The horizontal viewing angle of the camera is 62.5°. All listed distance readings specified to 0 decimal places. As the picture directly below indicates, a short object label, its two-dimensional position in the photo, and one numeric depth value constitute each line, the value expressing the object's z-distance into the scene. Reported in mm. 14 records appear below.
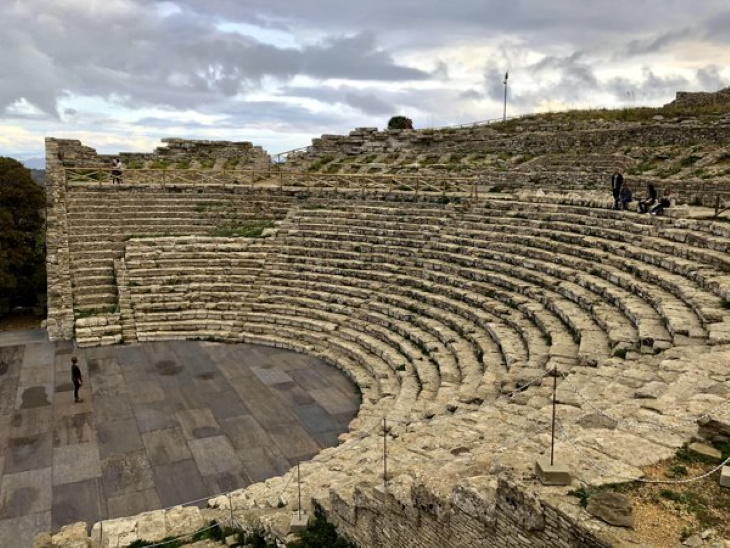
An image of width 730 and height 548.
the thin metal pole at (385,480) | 6043
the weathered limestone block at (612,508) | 4152
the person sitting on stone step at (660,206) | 14289
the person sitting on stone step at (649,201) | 14597
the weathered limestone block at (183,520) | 7508
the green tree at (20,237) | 21000
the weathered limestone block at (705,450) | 5171
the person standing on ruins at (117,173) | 23312
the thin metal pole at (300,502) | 6897
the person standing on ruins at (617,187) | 15352
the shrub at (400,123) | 39938
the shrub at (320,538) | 6434
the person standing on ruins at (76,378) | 12617
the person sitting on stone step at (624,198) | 15383
